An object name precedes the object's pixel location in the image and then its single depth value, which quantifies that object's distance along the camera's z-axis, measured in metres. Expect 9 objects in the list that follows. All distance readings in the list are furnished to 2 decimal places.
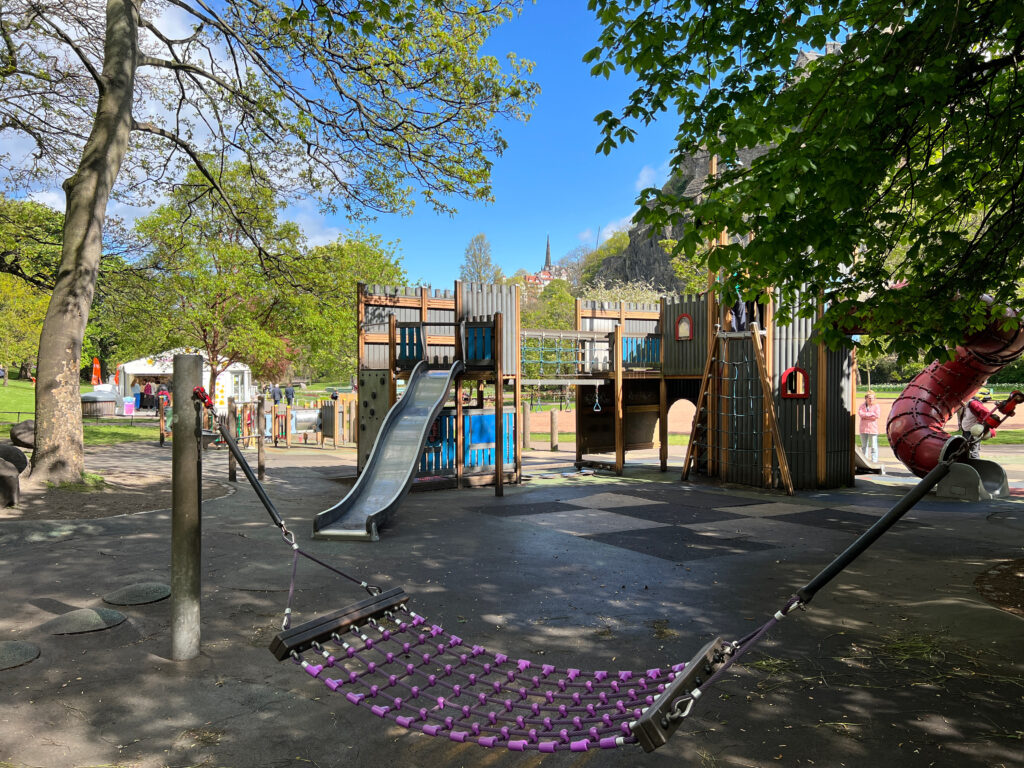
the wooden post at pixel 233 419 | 21.22
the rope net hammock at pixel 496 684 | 3.24
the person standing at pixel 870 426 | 18.19
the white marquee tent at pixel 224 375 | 37.72
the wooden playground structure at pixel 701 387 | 14.66
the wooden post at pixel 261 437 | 14.78
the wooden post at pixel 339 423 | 24.77
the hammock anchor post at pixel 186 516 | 4.95
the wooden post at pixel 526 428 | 23.83
